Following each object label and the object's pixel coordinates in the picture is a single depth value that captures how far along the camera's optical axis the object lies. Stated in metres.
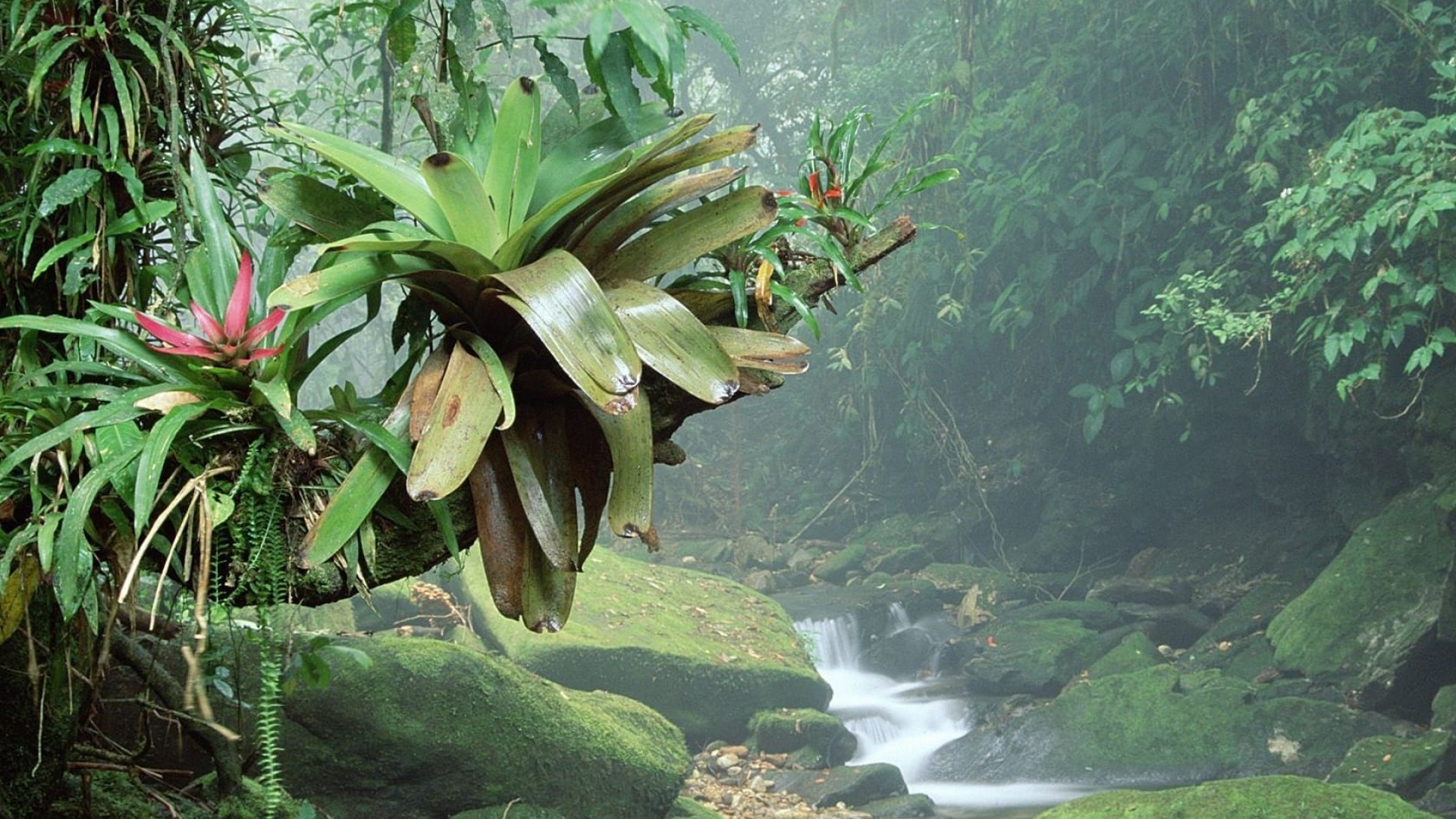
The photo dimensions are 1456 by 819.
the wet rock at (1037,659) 6.90
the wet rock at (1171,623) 7.19
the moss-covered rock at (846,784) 5.30
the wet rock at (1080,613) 7.51
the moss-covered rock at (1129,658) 6.67
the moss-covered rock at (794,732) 5.77
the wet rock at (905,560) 9.16
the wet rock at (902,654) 7.60
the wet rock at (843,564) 9.26
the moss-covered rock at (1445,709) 5.26
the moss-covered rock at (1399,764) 4.96
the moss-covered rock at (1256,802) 3.17
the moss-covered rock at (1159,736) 5.61
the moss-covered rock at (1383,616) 5.73
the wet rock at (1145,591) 7.68
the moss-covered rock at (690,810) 3.71
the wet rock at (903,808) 5.24
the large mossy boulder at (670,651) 5.41
